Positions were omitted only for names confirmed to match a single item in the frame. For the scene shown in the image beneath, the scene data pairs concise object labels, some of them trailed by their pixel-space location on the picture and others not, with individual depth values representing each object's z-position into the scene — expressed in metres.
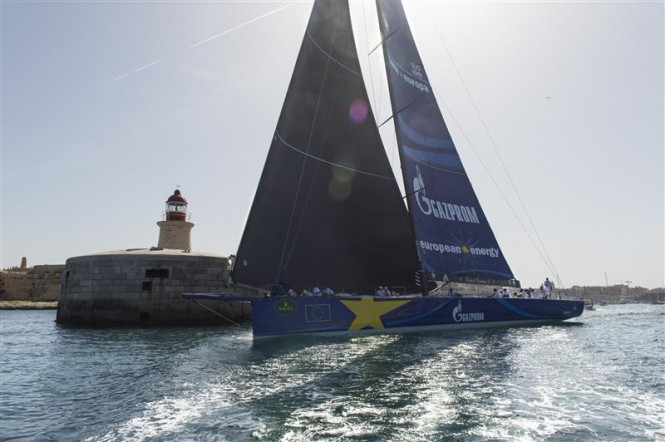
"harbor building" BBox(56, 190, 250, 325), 25.70
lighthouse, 37.12
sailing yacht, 15.16
